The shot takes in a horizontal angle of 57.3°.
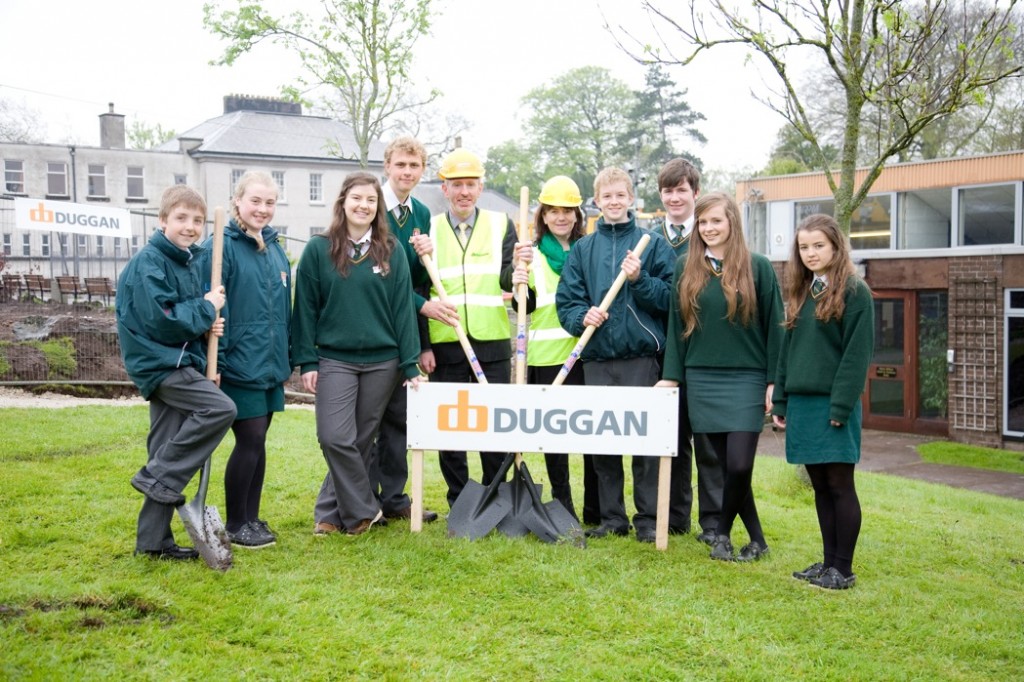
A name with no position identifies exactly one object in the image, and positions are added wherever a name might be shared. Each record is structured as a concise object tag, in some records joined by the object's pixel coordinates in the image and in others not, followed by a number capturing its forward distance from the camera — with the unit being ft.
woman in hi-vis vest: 18.81
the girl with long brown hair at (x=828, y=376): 15.02
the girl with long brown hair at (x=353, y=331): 17.34
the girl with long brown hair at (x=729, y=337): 16.60
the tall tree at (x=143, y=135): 180.96
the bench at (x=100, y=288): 54.85
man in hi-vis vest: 18.69
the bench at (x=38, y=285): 58.58
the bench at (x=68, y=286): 55.62
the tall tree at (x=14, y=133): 148.56
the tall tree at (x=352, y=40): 55.72
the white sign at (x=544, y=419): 17.15
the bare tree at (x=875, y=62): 25.38
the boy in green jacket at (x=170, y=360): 14.99
